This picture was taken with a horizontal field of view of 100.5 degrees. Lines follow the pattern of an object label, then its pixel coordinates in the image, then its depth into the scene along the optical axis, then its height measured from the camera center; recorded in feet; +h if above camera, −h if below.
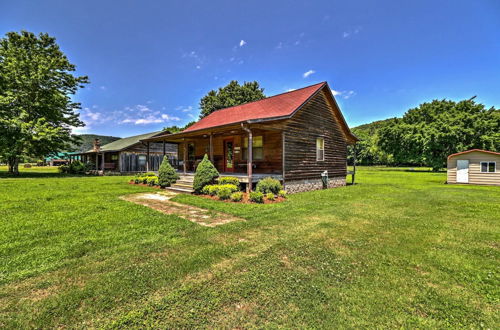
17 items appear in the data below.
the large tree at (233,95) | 115.75 +39.59
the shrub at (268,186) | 29.35 -3.02
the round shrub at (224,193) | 27.71 -3.71
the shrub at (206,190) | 30.78 -3.68
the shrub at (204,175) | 32.04 -1.54
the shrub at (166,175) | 39.14 -1.80
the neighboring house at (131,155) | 83.56 +4.66
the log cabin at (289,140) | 35.78 +5.09
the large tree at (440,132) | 96.07 +15.37
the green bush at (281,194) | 29.94 -4.25
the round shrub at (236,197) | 26.81 -4.13
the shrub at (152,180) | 41.96 -2.97
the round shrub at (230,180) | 31.01 -2.25
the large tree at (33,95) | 64.08 +24.30
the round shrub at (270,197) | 27.86 -4.34
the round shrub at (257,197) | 26.39 -4.10
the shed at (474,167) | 48.78 -1.18
